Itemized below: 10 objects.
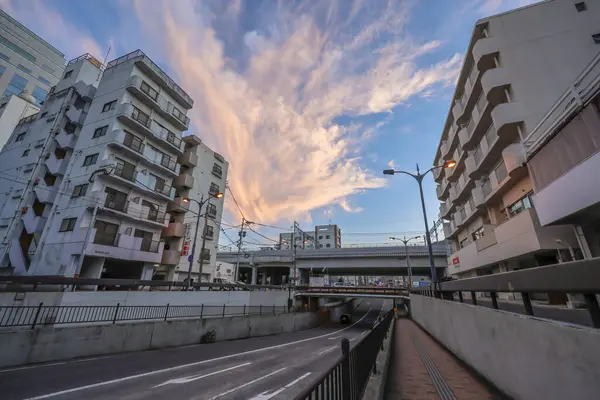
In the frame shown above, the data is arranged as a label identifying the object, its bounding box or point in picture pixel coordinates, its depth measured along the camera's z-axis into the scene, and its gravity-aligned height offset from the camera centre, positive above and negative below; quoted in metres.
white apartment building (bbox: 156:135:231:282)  31.86 +9.78
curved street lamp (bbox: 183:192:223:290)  21.51 +0.33
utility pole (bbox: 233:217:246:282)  42.56 +8.48
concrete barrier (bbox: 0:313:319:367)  9.29 -2.39
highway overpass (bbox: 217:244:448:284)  41.97 +5.28
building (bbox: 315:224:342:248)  123.31 +25.25
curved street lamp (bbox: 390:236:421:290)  37.98 +6.13
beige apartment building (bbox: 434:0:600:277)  16.22 +13.12
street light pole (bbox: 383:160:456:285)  16.47 +7.13
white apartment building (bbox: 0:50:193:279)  23.23 +10.73
